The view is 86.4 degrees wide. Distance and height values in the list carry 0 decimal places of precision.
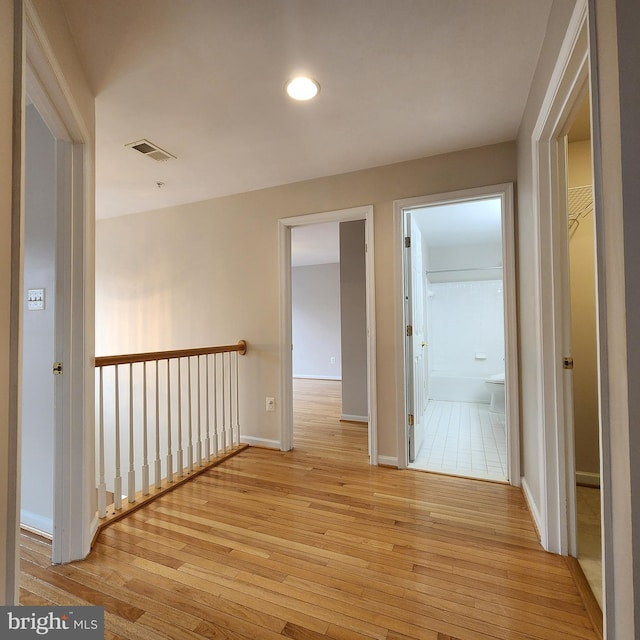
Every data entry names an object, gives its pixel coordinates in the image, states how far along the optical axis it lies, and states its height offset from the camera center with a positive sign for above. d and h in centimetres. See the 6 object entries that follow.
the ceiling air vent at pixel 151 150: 229 +125
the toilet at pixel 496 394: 421 -88
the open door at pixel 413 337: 262 -10
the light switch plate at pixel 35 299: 197 +18
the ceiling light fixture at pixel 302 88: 171 +123
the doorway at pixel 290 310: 264 +13
